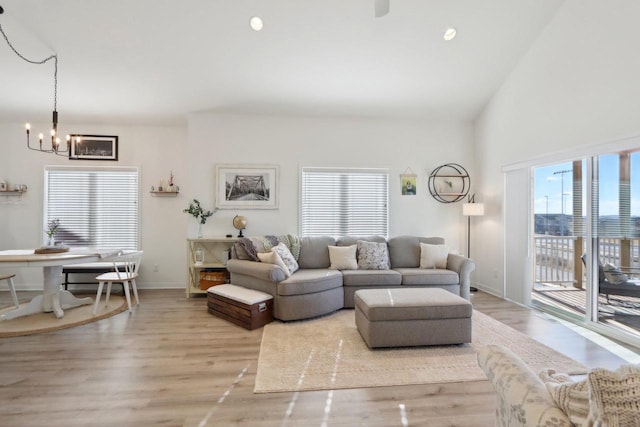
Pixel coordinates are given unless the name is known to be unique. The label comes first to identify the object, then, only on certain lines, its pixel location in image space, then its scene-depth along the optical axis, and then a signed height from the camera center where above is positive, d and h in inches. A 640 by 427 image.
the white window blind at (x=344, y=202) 211.8 +10.1
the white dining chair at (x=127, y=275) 155.6 -31.0
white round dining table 133.5 -28.7
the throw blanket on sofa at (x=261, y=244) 167.0 -15.8
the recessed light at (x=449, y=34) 152.6 +90.7
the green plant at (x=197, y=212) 194.9 +2.1
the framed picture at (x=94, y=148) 207.9 +44.5
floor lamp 196.1 +5.6
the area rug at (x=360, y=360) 94.8 -49.3
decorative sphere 198.2 -4.1
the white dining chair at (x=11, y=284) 154.1 -35.7
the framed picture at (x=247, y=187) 203.2 +19.1
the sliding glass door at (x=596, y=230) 126.8 -4.9
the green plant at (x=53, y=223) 183.7 -5.9
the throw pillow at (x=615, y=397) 32.2 -18.6
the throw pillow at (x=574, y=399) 37.6 -23.0
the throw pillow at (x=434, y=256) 181.3 -22.3
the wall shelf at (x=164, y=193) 211.0 +14.8
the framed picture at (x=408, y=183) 215.6 +23.6
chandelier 135.5 +74.0
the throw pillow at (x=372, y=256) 177.5 -22.4
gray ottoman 115.1 -38.9
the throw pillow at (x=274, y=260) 155.6 -21.9
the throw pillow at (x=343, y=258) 177.2 -23.5
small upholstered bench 138.8 -41.9
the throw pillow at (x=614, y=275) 130.5 -23.4
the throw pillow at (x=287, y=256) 163.5 -21.5
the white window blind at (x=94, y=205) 208.2 +6.2
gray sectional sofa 146.9 -30.7
